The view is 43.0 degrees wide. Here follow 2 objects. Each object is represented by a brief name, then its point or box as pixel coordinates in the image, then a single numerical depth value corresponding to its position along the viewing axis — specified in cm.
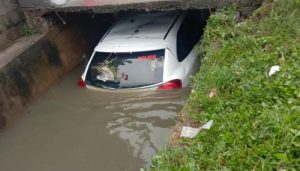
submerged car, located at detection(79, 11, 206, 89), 627
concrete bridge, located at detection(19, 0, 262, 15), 685
